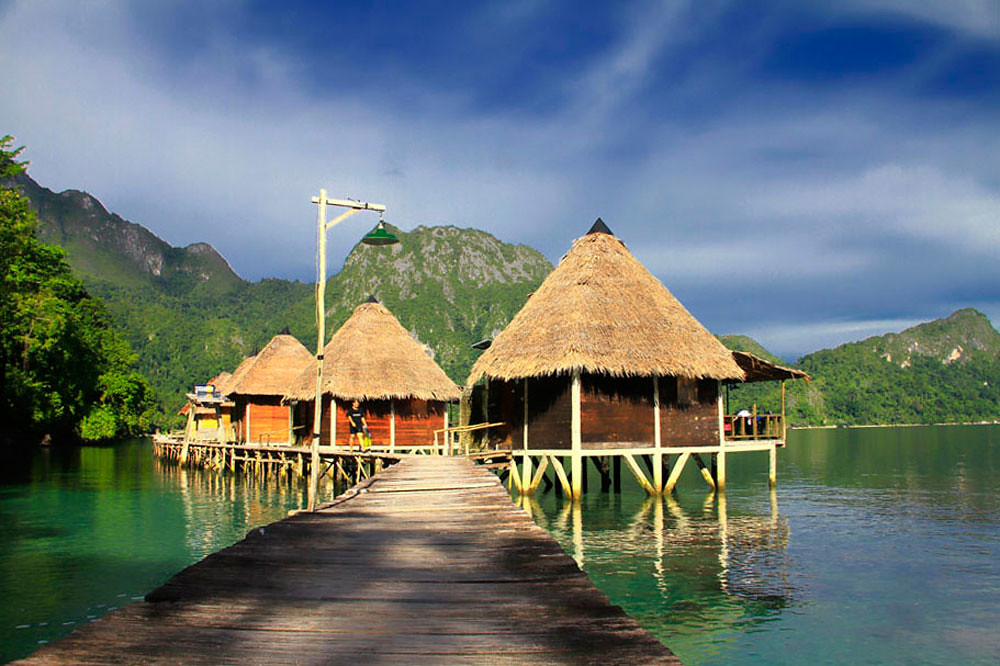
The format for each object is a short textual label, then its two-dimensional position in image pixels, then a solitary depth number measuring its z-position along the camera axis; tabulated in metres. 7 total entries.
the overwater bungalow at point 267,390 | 37.09
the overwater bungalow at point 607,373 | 19.88
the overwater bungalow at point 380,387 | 27.56
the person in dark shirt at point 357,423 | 23.80
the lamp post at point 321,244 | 13.40
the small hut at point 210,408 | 43.00
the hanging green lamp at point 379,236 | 14.78
